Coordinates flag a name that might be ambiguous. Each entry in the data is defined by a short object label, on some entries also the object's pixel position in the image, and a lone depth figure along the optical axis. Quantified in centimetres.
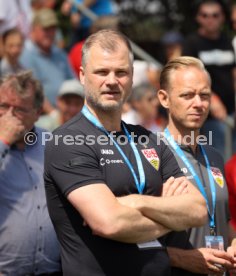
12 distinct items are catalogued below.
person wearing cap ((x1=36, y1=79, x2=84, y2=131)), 1655
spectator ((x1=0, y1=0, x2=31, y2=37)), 2097
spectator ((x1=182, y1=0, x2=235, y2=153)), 2009
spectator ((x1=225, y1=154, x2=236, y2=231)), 1281
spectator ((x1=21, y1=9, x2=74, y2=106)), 1967
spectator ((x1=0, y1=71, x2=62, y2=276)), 1158
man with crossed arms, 941
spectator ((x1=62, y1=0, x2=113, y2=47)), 2380
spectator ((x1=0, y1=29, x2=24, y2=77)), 1930
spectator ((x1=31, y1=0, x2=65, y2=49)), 2369
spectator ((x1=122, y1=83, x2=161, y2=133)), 1978
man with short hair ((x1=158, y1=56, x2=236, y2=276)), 1101
